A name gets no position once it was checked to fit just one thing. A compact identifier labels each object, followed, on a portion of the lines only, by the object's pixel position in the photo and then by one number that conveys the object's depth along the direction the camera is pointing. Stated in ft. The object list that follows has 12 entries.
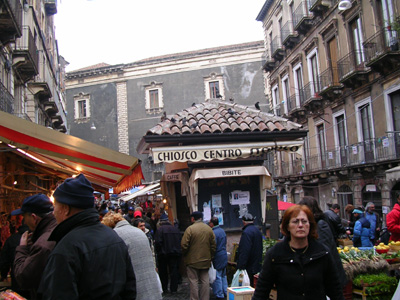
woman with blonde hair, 15.72
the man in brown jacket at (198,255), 25.05
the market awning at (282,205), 44.36
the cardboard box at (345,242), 28.14
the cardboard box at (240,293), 19.77
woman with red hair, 11.13
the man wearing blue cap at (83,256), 8.16
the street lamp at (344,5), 61.26
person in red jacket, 25.98
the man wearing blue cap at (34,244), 11.33
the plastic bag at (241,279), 22.43
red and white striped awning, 17.71
